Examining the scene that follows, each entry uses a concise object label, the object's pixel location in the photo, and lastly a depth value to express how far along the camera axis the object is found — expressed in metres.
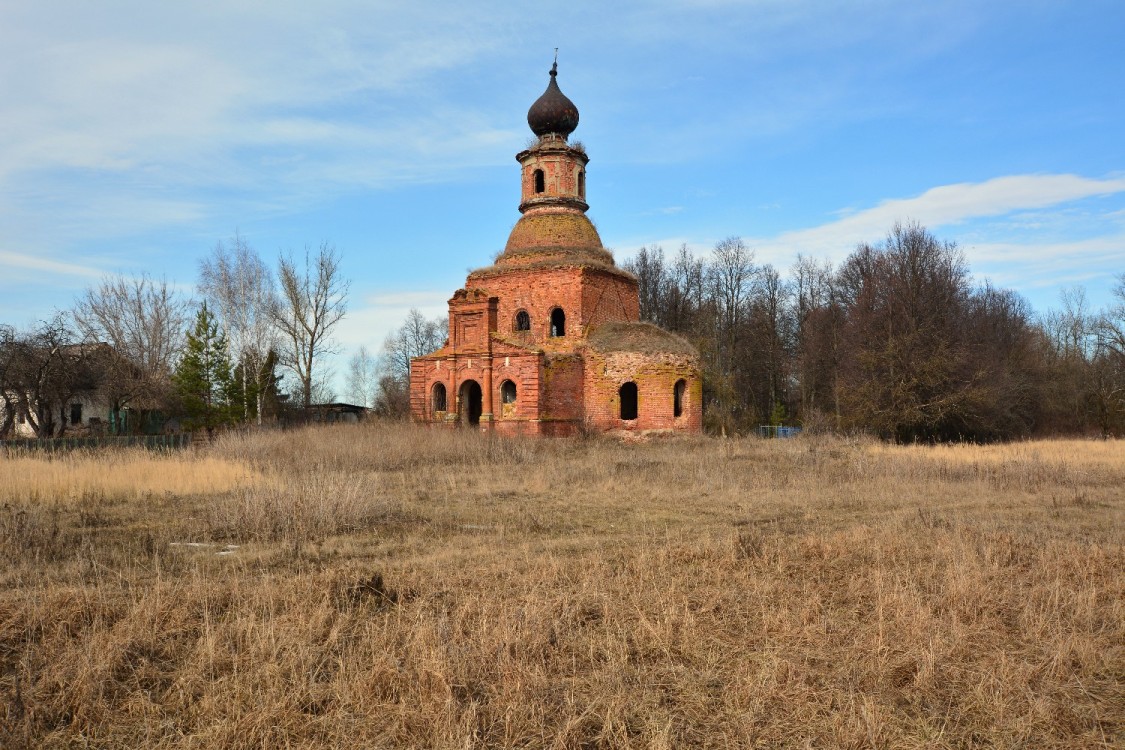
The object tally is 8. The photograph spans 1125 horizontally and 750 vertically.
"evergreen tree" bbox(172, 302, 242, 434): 29.39
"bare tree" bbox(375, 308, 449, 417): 51.62
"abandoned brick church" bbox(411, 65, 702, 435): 25.96
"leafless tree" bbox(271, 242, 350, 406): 34.97
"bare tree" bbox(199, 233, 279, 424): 31.56
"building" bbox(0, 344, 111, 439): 23.09
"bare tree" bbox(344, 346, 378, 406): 64.69
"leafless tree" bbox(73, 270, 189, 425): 27.89
